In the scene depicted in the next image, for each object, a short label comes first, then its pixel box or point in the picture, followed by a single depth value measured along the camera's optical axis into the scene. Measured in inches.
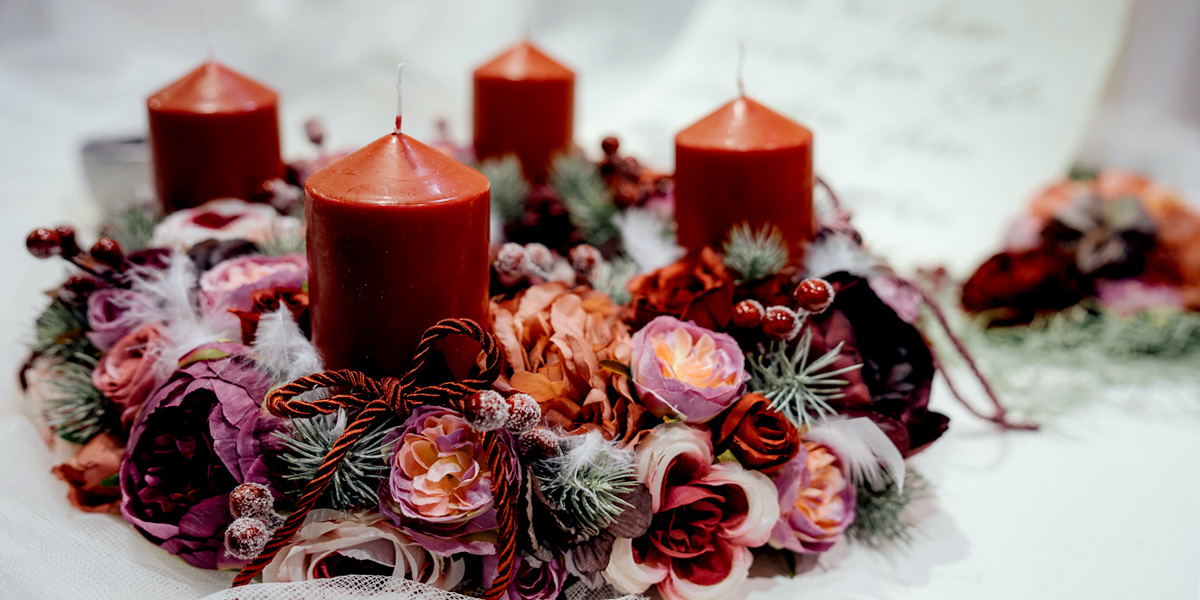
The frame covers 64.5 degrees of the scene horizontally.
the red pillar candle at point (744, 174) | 26.9
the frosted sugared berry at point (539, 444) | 20.9
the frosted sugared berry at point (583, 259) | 27.5
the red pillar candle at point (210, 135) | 30.0
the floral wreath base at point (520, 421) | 20.8
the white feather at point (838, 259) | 27.7
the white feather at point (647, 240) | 28.8
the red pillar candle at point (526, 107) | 34.8
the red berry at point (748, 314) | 23.8
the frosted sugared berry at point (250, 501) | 19.6
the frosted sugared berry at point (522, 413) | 19.5
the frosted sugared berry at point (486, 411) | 18.9
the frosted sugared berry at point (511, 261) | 25.7
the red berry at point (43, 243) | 24.3
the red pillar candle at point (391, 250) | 20.6
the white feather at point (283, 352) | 22.2
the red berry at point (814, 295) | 23.2
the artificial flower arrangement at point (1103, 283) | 38.0
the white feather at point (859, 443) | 24.0
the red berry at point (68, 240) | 25.0
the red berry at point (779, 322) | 23.1
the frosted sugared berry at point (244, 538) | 19.1
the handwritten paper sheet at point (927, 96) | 47.2
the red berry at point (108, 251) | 25.1
